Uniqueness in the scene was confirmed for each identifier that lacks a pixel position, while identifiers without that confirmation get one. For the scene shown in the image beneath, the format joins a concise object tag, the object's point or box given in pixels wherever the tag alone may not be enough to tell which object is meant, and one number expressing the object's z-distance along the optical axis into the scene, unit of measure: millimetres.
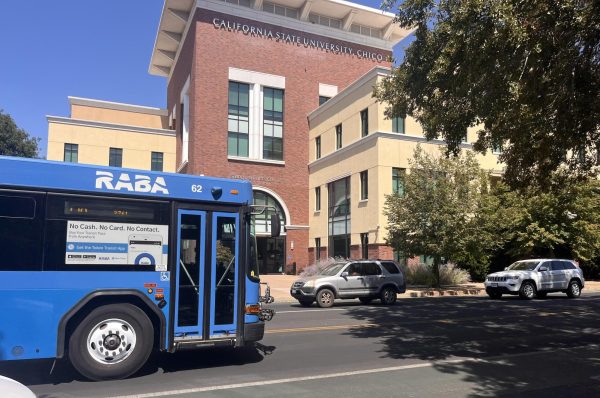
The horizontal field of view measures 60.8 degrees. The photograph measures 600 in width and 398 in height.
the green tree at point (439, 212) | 24344
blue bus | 6840
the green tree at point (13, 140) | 57969
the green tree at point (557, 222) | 28625
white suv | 21047
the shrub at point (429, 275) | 27891
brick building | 39812
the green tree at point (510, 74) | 8125
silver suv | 18062
